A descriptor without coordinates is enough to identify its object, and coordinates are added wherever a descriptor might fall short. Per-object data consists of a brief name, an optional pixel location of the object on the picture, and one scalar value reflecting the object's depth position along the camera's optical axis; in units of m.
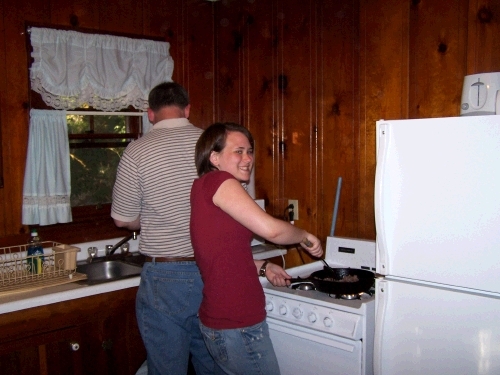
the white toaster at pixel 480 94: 2.10
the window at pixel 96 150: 3.06
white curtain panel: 2.80
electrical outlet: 3.19
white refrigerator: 1.75
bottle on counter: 2.55
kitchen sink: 2.87
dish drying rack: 2.40
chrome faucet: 2.97
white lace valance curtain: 2.82
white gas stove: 2.10
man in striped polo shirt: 2.18
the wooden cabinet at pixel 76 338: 2.23
